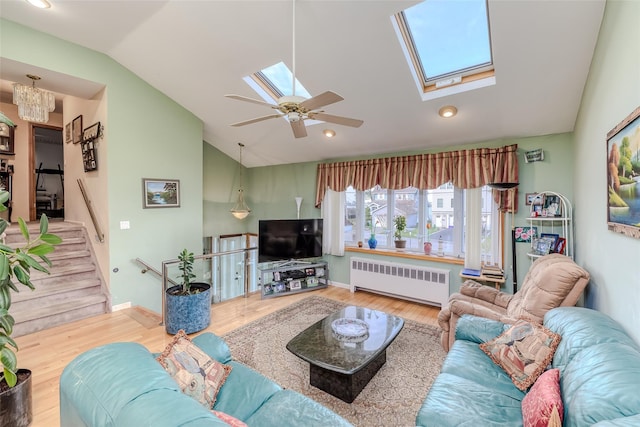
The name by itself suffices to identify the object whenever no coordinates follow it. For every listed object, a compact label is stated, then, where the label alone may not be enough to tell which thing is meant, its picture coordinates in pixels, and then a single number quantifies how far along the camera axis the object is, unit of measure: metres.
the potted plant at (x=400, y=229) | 4.58
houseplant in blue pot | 3.17
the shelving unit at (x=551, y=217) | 3.16
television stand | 4.67
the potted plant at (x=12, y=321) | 1.61
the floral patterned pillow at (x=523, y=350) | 1.70
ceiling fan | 1.90
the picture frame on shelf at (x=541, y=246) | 3.17
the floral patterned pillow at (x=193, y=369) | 1.40
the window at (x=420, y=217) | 3.86
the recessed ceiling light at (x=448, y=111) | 3.21
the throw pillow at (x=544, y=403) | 1.21
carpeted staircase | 3.21
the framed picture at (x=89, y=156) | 3.92
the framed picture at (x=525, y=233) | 3.46
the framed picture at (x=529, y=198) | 3.45
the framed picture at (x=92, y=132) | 3.87
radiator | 4.04
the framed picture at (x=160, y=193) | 4.07
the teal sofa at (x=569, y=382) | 1.08
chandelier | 3.18
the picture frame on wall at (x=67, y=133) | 4.73
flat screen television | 4.72
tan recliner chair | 2.10
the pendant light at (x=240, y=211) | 5.36
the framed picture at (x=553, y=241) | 3.18
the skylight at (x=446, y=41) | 2.37
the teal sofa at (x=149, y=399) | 0.86
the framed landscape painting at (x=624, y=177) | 1.42
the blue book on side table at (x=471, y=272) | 3.69
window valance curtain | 3.59
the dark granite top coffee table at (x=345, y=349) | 2.12
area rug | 2.07
